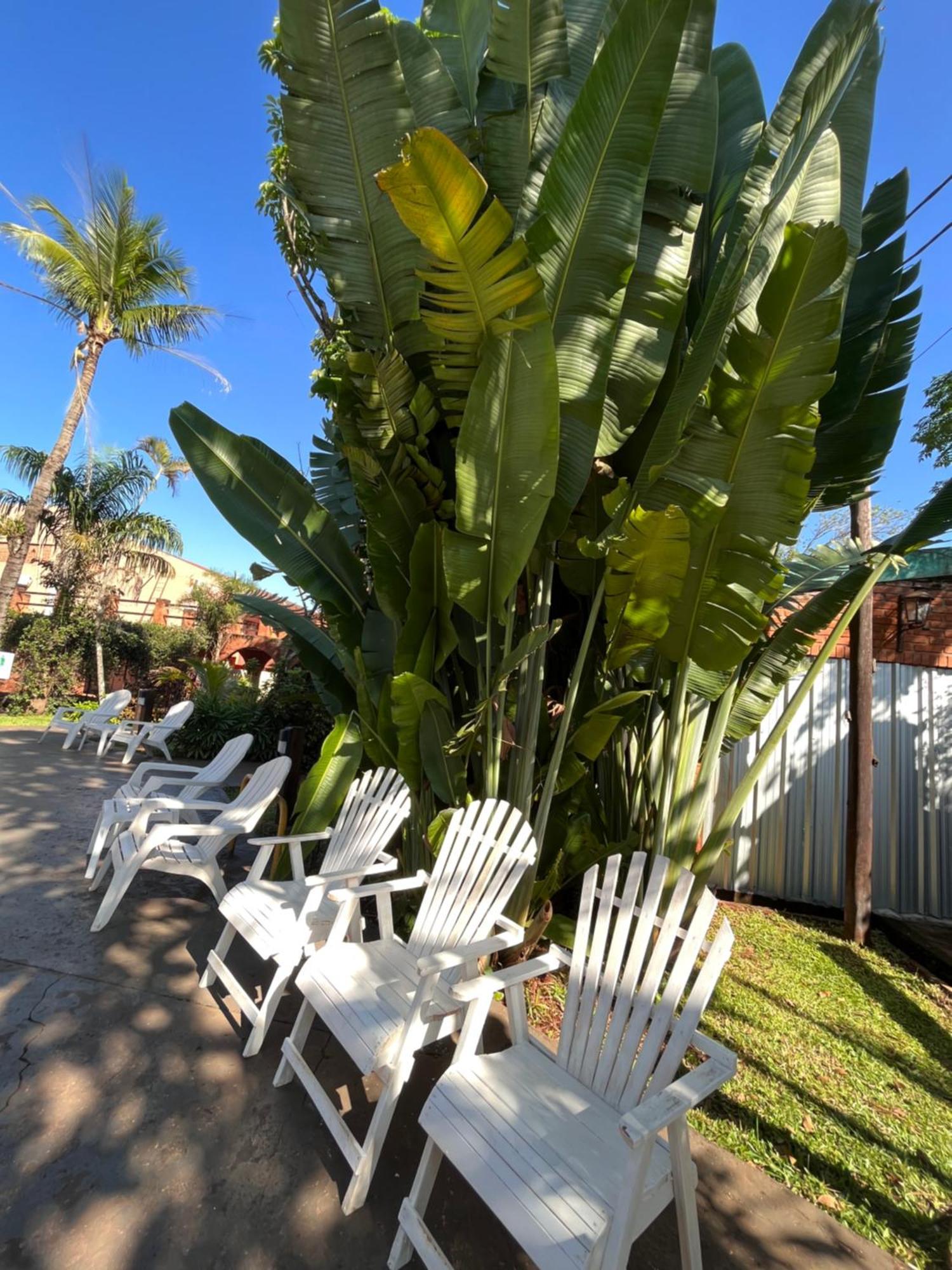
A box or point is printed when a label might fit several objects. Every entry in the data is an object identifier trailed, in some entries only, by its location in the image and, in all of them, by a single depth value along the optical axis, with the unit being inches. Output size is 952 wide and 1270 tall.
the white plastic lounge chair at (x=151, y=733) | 328.8
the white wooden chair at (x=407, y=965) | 71.7
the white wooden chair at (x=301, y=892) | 94.8
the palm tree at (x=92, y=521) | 491.5
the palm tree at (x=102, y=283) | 412.2
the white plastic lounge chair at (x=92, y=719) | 361.1
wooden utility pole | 175.8
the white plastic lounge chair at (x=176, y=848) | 129.0
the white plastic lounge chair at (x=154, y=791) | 151.8
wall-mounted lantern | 217.9
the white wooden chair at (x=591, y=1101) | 50.5
